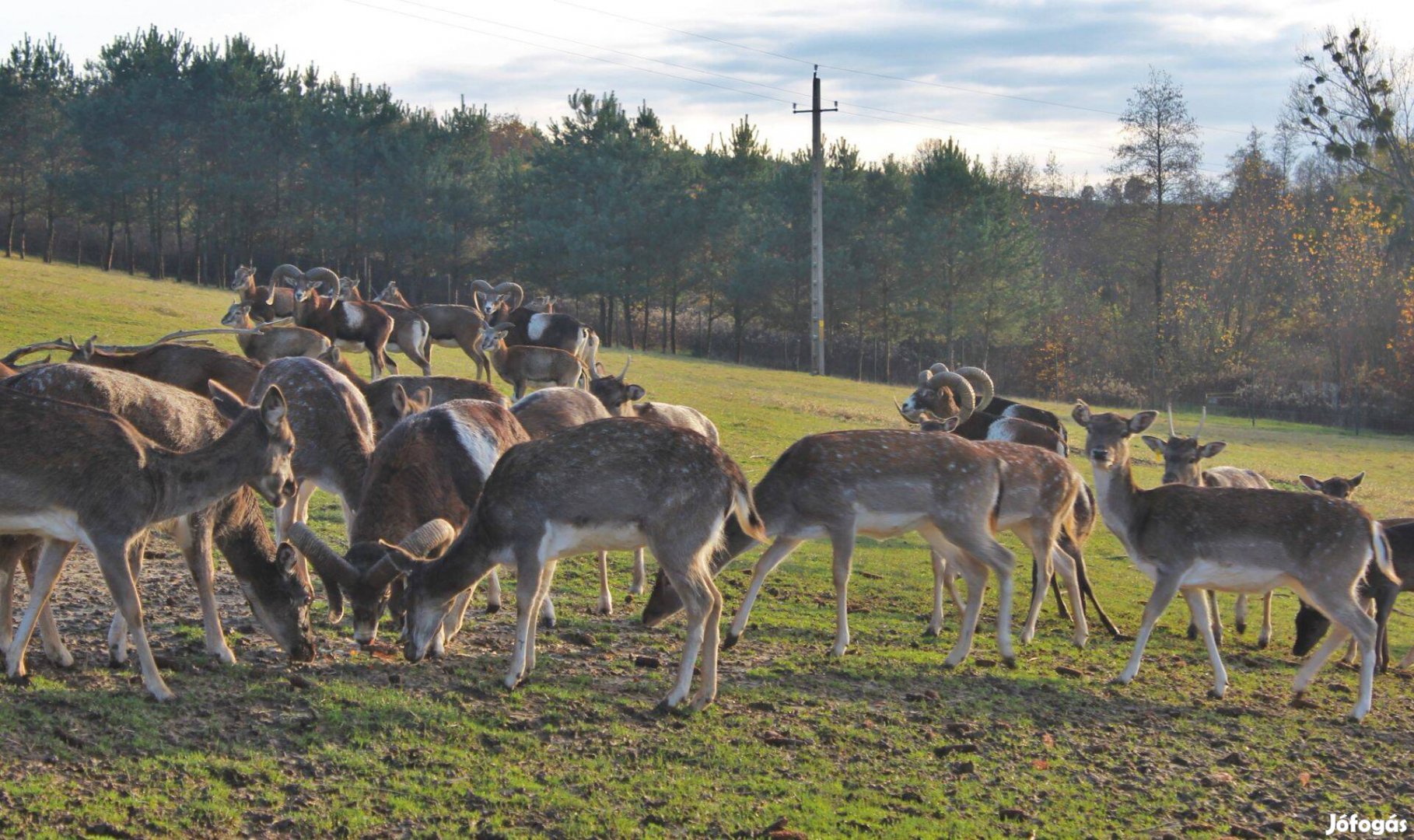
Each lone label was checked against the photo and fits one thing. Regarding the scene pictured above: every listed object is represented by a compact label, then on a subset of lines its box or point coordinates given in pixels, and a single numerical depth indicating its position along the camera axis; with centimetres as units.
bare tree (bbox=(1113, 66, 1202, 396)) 5794
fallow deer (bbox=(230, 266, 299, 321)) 2792
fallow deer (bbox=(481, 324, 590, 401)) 2361
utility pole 4816
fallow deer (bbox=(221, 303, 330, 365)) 2062
